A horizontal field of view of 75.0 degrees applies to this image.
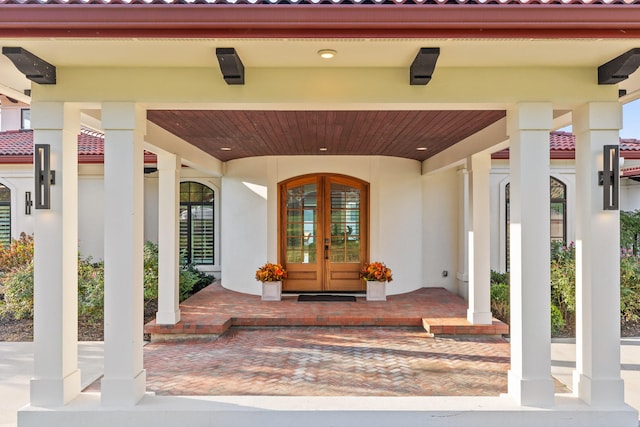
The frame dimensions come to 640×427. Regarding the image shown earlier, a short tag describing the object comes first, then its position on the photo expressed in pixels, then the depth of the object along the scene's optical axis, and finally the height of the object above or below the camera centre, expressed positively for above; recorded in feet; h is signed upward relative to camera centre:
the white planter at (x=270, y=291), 26.50 -4.51
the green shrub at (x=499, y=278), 28.04 -3.98
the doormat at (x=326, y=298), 26.55 -5.07
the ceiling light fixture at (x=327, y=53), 10.90 +4.42
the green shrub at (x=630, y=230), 30.19 -0.82
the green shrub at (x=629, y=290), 22.49 -3.86
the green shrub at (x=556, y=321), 21.44 -5.27
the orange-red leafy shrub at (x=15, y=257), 28.04 -2.41
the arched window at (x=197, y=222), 35.60 -0.11
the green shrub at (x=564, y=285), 22.77 -3.64
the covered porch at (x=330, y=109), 11.52 +0.81
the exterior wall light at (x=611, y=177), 11.75 +1.19
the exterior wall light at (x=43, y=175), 11.73 +1.30
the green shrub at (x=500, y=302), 23.93 -4.82
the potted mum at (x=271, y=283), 26.50 -3.99
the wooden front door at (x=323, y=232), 28.66 -0.81
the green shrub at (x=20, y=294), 22.82 -3.98
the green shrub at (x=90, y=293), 22.33 -3.92
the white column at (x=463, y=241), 28.58 -1.54
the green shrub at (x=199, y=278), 31.93 -4.65
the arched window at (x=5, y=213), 33.30 +0.67
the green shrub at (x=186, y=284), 28.22 -4.35
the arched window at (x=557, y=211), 31.53 +0.63
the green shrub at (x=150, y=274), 25.66 -3.33
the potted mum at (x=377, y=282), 26.66 -3.97
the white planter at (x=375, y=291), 26.66 -4.56
